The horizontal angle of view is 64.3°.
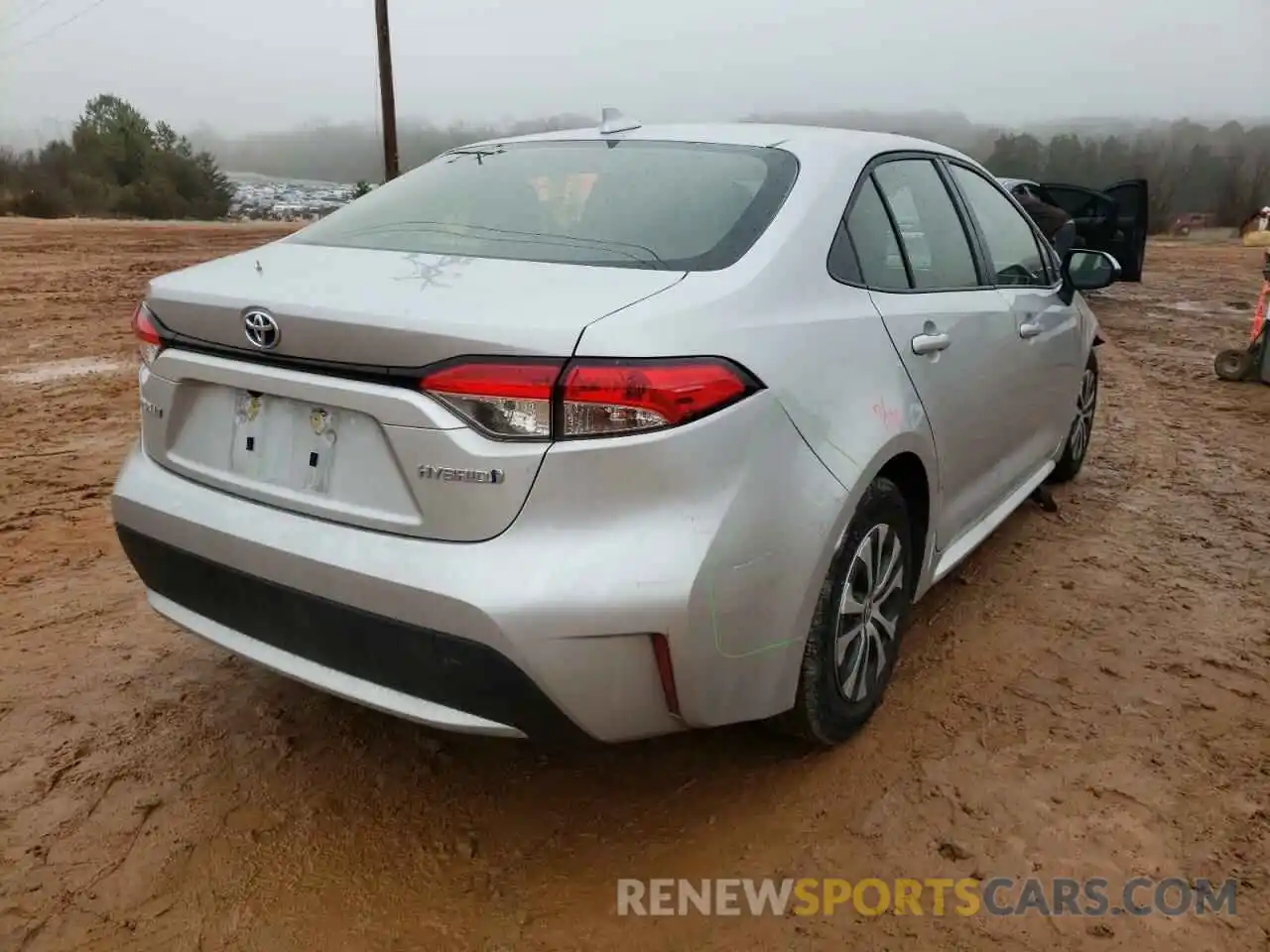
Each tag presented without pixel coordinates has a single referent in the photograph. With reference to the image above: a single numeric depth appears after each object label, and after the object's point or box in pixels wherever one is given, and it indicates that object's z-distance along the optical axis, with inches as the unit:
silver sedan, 73.6
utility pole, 808.9
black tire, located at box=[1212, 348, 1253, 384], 286.8
